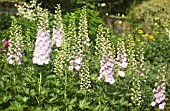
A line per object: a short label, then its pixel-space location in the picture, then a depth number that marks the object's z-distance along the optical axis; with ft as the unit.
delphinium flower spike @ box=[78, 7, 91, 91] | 15.48
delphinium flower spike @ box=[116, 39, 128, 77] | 17.77
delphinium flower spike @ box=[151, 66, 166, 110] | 16.94
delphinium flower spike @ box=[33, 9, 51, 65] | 15.92
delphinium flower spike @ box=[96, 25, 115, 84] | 15.83
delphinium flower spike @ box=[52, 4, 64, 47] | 17.64
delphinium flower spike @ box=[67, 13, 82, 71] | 16.75
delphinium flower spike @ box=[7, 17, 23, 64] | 15.99
